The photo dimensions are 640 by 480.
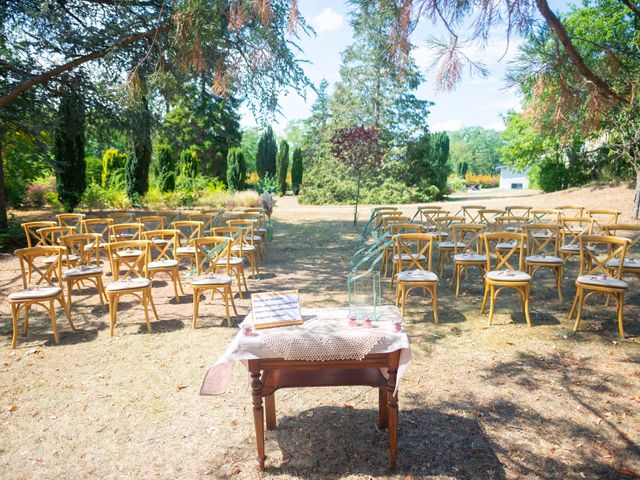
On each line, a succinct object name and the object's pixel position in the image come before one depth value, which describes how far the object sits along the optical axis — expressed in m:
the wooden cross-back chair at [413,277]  5.49
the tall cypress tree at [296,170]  33.12
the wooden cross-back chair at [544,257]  6.11
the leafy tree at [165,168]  19.64
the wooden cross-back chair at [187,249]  7.30
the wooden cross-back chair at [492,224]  8.12
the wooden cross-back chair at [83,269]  5.99
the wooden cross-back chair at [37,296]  4.96
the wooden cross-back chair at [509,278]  5.23
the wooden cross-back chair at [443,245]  7.69
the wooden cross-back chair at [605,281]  4.85
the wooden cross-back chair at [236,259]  6.60
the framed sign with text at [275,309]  2.83
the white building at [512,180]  61.66
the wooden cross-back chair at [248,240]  7.65
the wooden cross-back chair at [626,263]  5.32
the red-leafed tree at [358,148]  13.84
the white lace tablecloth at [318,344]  2.60
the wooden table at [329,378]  2.66
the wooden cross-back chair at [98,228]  6.57
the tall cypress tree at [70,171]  14.09
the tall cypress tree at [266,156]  35.22
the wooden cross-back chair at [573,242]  6.90
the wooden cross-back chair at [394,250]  6.59
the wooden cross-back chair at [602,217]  7.60
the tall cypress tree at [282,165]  33.66
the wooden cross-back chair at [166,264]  6.31
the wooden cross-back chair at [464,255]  6.41
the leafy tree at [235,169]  26.02
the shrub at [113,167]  18.71
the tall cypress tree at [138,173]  16.53
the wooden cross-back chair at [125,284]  5.20
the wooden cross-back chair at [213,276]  5.40
